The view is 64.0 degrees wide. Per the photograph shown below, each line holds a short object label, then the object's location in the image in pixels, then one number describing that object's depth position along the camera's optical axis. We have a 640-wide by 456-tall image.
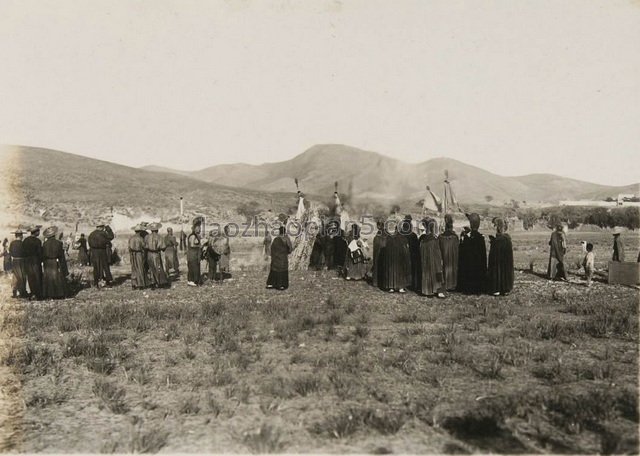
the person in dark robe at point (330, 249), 18.78
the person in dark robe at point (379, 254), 13.83
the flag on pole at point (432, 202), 21.94
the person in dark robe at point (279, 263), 13.84
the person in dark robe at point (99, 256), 14.95
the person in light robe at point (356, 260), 15.34
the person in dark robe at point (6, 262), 17.83
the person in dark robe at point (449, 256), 12.99
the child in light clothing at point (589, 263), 13.04
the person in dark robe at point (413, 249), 13.53
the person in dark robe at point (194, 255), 14.75
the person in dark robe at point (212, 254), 15.56
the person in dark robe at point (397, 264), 13.30
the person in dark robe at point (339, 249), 18.31
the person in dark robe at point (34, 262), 12.98
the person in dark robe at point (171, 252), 17.56
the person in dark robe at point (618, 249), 14.55
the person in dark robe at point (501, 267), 12.34
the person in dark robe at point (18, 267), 13.20
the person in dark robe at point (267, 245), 22.25
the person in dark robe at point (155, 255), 14.20
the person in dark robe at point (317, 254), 18.73
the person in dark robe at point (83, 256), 21.03
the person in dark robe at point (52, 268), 12.99
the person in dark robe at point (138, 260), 14.12
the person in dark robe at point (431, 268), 12.57
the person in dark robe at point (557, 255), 14.07
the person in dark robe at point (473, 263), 12.81
